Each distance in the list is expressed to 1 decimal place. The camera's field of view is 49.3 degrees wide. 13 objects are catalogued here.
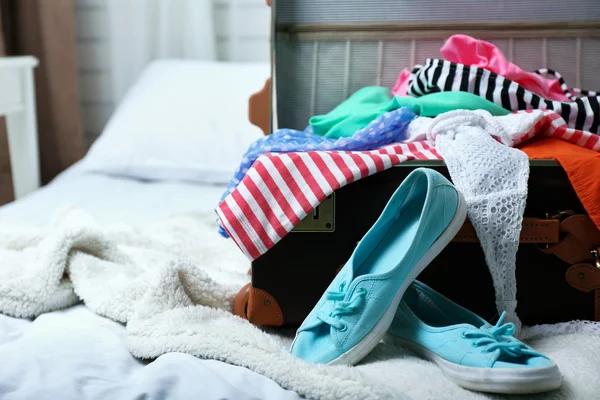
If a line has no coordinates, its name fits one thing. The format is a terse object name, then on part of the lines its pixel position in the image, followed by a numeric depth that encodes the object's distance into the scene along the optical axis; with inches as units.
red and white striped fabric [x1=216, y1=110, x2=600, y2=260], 32.9
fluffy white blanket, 26.2
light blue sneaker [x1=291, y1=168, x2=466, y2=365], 29.1
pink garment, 44.8
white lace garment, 32.2
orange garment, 32.2
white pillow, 70.1
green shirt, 40.6
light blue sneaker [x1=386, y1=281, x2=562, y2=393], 25.7
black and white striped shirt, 39.9
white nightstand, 73.2
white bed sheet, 24.9
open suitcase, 33.1
